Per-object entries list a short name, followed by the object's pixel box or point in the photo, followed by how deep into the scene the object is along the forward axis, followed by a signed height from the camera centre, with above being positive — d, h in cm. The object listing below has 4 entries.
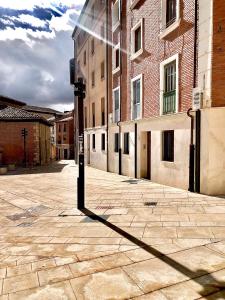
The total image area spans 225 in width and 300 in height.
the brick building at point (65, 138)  5603 +166
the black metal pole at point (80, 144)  802 +5
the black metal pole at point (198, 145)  942 +0
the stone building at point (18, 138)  2847 +87
